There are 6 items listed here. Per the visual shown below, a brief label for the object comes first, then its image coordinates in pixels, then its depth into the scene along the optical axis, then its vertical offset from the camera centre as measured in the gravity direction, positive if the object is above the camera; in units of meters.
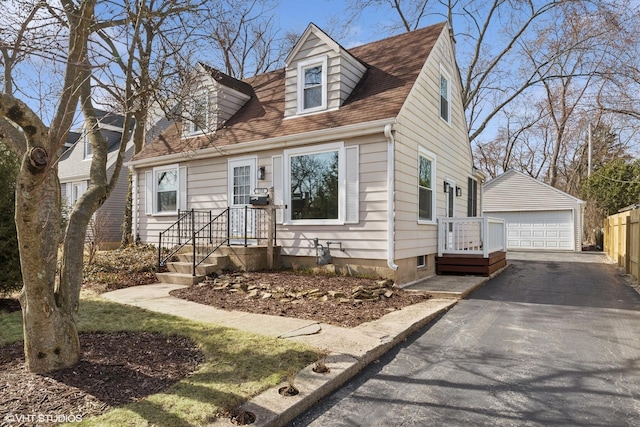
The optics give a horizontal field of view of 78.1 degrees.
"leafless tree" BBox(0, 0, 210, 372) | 2.90 +0.16
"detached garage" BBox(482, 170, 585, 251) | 19.61 +0.53
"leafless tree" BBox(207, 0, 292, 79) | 20.19 +9.60
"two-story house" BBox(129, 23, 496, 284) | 7.83 +1.58
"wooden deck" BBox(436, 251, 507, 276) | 9.10 -0.99
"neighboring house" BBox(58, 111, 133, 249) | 18.23 +2.07
